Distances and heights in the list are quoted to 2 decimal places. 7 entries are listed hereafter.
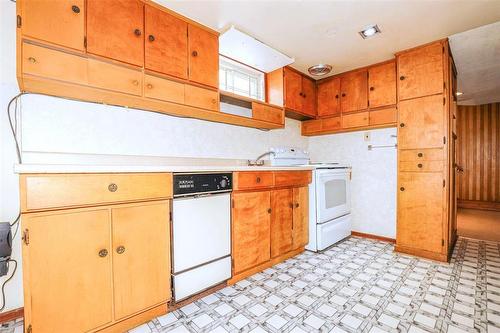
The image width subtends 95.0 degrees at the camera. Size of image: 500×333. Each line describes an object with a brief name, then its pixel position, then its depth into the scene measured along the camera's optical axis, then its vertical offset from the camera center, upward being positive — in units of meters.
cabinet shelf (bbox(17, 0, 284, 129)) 1.40 +0.81
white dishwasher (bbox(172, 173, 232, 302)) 1.59 -0.50
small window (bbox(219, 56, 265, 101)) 2.75 +1.10
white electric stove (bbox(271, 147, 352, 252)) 2.73 -0.46
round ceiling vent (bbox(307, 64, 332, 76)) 3.02 +1.27
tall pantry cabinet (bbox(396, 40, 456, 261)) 2.45 +0.12
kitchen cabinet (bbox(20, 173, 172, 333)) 1.11 -0.46
